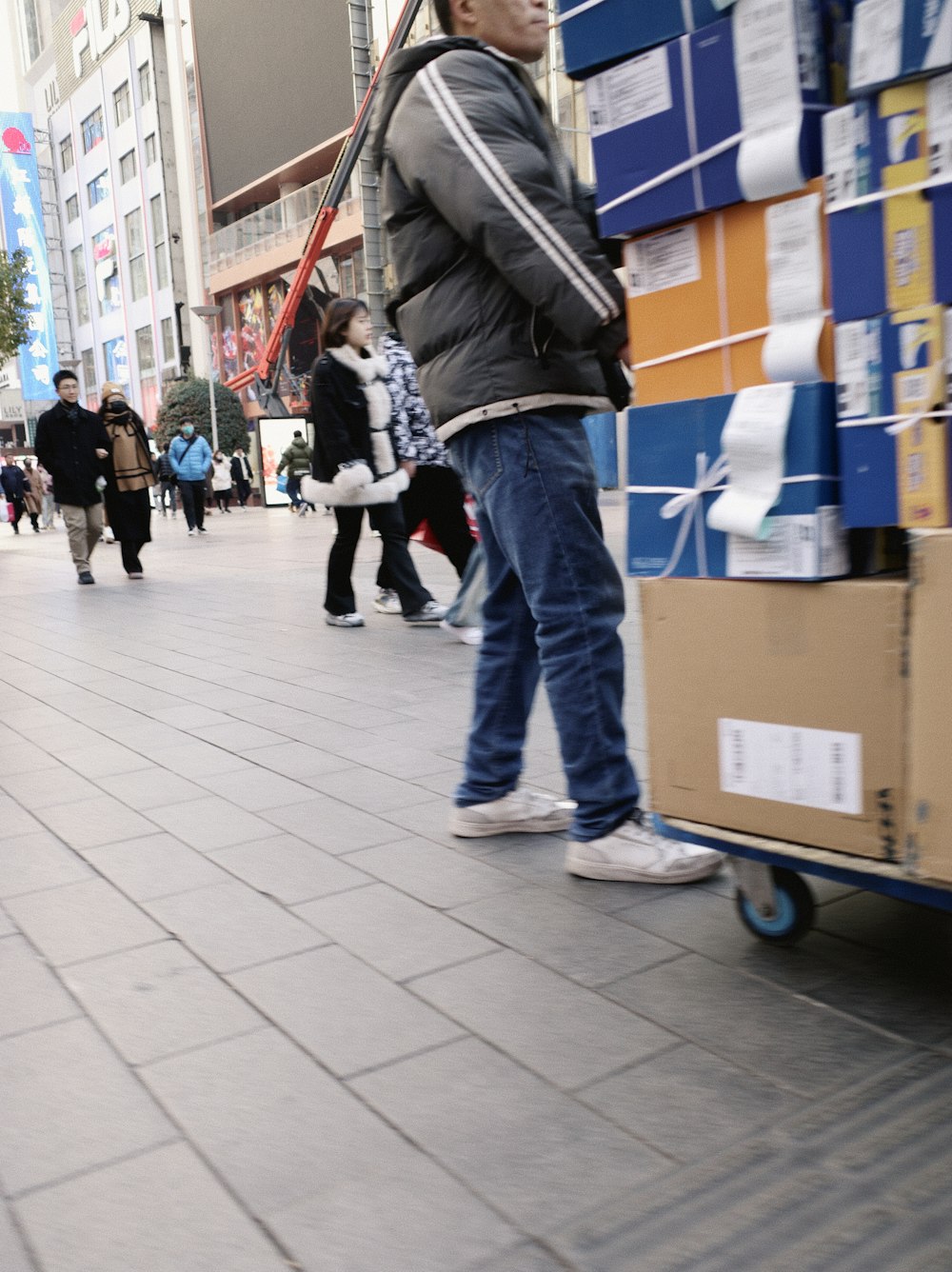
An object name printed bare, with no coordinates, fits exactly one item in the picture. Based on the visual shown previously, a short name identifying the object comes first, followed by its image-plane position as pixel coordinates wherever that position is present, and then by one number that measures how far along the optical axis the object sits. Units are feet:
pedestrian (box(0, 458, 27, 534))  85.76
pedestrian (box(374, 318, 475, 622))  22.82
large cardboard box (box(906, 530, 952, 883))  6.09
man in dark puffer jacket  8.04
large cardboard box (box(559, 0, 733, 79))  6.59
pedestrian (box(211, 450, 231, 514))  101.19
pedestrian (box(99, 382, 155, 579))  38.22
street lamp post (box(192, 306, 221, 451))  122.21
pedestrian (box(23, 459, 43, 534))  87.51
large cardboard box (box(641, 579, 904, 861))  6.47
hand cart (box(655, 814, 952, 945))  6.64
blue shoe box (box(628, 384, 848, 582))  6.49
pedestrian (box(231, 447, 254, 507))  113.09
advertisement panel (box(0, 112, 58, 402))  214.07
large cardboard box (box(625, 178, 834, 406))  6.36
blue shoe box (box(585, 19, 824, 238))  6.44
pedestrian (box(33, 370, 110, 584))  35.73
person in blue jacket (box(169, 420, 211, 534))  63.52
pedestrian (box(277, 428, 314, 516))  76.02
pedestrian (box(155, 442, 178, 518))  91.86
